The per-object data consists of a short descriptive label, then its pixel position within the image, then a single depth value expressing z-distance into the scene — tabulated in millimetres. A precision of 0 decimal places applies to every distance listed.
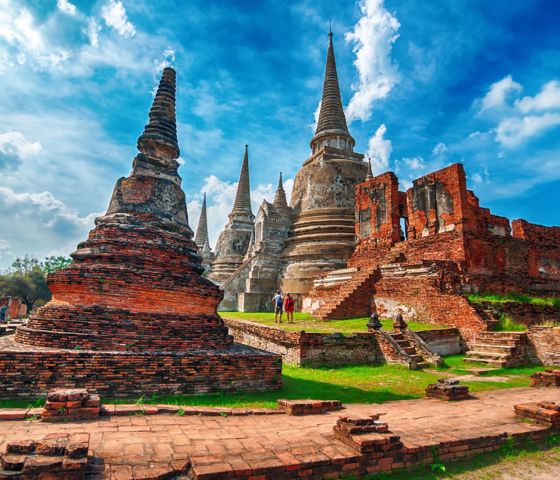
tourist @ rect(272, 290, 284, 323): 13875
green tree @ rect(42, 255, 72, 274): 50562
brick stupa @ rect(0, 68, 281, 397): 6090
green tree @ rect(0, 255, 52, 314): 37844
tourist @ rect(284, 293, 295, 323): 13844
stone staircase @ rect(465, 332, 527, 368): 9977
